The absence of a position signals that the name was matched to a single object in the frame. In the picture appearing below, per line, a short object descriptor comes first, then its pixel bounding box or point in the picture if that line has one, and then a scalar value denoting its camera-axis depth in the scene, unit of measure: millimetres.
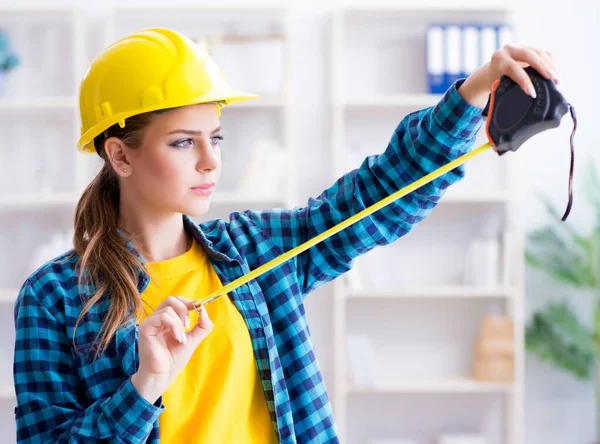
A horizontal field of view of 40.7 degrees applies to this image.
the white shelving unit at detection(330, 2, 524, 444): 3799
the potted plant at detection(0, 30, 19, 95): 3598
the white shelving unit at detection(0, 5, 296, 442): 3746
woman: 1293
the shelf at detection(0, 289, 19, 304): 3480
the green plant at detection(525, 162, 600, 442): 3449
